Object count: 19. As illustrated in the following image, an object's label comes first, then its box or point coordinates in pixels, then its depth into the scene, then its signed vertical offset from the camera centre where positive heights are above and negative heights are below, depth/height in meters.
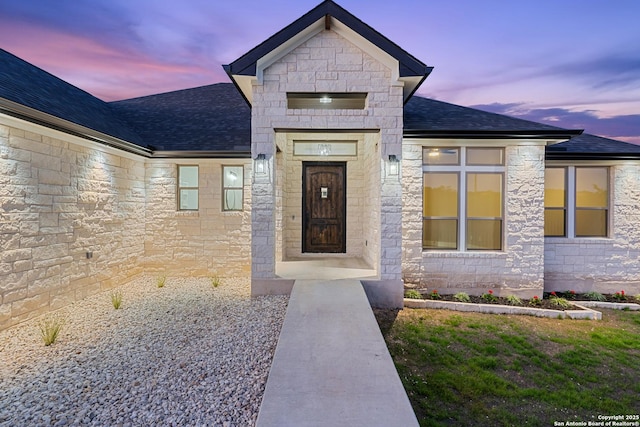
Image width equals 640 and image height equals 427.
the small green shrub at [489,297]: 7.00 -2.11
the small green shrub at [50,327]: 4.35 -1.99
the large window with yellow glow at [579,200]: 7.84 +0.25
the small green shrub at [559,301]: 6.78 -2.16
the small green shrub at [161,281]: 7.39 -1.94
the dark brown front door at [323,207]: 9.05 +0.02
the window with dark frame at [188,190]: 8.77 +0.50
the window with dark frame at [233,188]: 8.73 +0.57
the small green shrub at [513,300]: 6.88 -2.14
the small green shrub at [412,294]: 6.94 -2.04
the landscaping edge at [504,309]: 6.35 -2.20
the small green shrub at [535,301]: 6.98 -2.20
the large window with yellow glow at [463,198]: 7.35 +0.27
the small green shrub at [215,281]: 7.38 -1.96
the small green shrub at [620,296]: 7.47 -2.21
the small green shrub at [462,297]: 6.88 -2.08
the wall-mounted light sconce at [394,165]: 6.12 +0.90
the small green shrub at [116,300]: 5.93 -1.92
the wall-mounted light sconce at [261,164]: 6.11 +0.90
